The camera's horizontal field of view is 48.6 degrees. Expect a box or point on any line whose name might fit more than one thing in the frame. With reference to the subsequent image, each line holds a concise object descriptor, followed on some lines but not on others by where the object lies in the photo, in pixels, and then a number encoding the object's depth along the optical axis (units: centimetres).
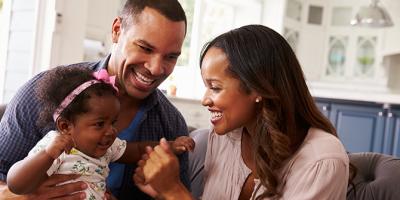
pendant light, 498
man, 139
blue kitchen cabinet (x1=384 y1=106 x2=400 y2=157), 482
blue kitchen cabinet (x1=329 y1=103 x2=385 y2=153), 498
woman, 127
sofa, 146
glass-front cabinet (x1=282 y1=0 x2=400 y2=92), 656
